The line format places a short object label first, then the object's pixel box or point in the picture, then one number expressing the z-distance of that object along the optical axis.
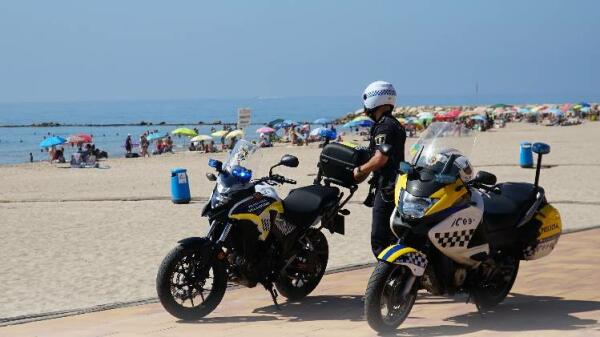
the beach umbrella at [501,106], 100.53
